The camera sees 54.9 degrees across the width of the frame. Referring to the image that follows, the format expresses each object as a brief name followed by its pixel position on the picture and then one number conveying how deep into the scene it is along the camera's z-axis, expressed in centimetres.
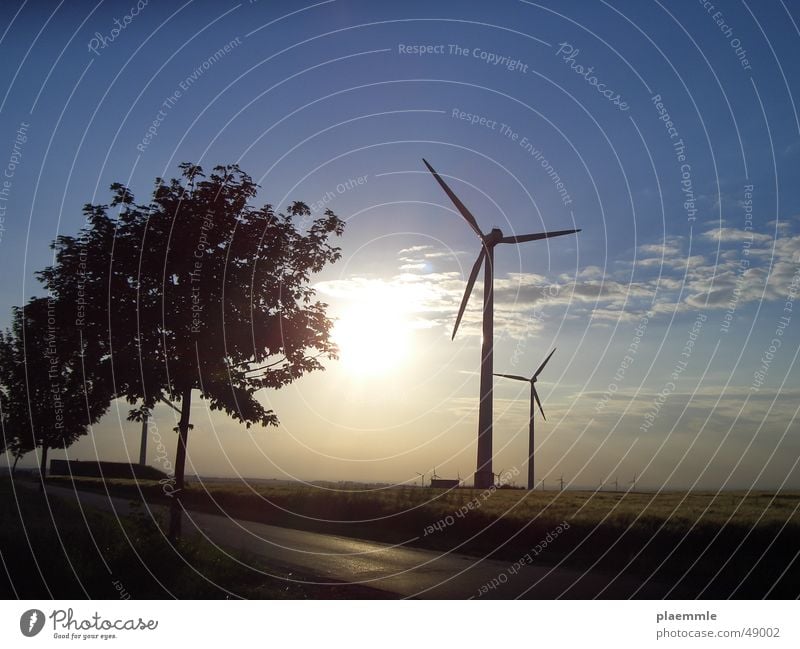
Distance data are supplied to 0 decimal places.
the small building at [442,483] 8561
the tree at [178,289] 2306
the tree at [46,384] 2403
